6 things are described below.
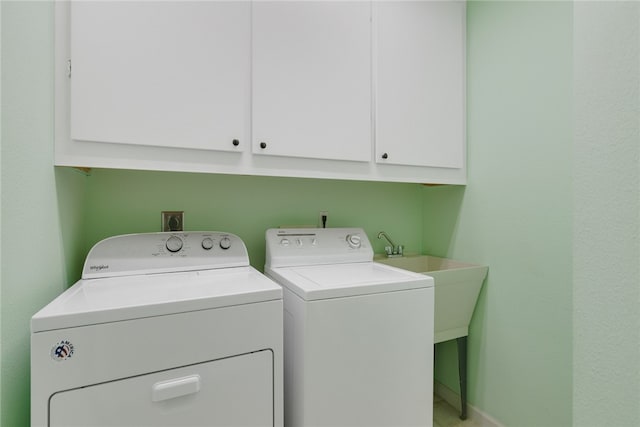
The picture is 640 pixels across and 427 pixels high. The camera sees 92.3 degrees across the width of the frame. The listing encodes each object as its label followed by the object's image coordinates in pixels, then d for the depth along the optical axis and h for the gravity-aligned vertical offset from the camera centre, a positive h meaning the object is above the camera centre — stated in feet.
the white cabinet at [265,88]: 3.72 +1.80
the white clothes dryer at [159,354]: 2.64 -1.37
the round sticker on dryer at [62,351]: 2.61 -1.20
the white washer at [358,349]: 3.62 -1.74
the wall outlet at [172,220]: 5.24 -0.18
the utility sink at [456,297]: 5.53 -1.63
